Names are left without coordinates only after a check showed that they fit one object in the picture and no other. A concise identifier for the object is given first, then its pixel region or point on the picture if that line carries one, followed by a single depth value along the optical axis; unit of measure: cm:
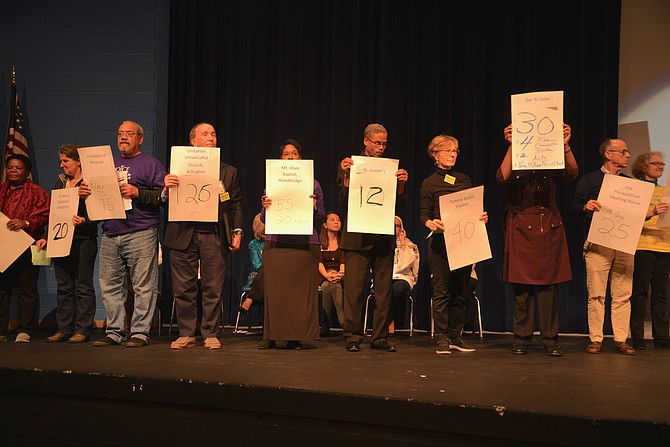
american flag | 633
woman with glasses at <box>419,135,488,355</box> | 470
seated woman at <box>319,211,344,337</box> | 631
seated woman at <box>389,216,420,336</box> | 626
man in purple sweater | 471
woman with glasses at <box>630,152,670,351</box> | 512
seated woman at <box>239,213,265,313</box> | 626
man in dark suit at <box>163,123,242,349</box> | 465
